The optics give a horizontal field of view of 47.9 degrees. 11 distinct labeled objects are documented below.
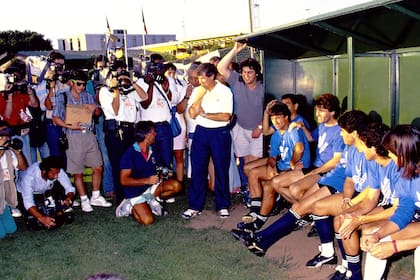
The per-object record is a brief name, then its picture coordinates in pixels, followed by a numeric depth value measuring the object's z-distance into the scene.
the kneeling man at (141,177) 5.57
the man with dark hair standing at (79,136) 5.99
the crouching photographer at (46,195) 5.37
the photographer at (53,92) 6.36
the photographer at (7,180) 5.23
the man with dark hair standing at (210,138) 5.59
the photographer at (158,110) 6.18
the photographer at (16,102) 6.09
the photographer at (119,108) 5.89
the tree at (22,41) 45.31
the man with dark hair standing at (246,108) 6.25
